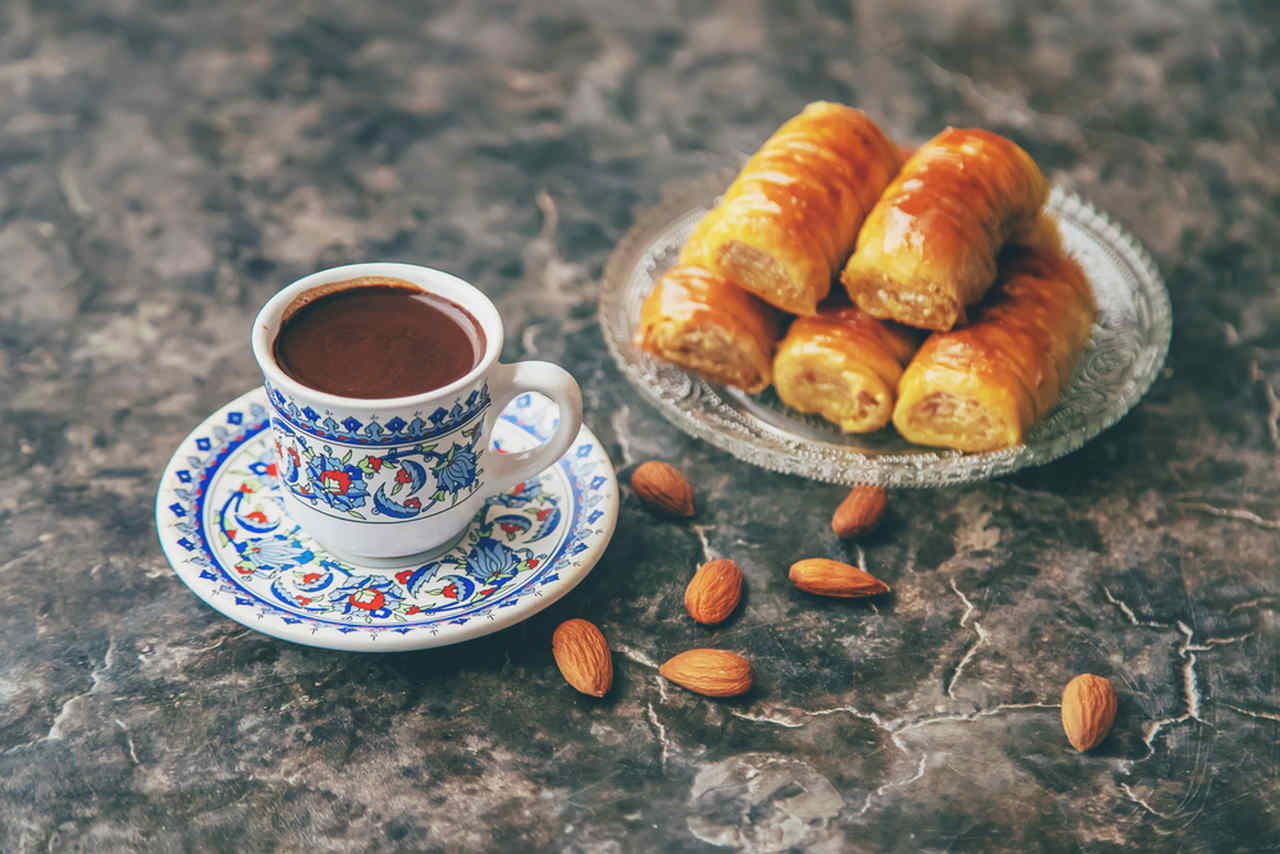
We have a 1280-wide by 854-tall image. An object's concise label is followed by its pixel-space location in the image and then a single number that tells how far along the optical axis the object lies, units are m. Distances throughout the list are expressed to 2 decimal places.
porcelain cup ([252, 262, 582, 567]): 0.53
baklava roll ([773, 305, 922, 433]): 0.61
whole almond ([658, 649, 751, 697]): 0.55
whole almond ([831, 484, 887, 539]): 0.60
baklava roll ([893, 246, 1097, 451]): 0.60
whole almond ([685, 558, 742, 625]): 0.57
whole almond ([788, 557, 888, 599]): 0.58
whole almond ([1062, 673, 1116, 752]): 0.54
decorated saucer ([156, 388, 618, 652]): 0.54
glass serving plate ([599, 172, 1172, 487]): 0.60
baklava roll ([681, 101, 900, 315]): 0.62
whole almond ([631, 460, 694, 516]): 0.60
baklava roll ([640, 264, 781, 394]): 0.63
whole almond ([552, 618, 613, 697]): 0.55
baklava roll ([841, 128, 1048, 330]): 0.61
